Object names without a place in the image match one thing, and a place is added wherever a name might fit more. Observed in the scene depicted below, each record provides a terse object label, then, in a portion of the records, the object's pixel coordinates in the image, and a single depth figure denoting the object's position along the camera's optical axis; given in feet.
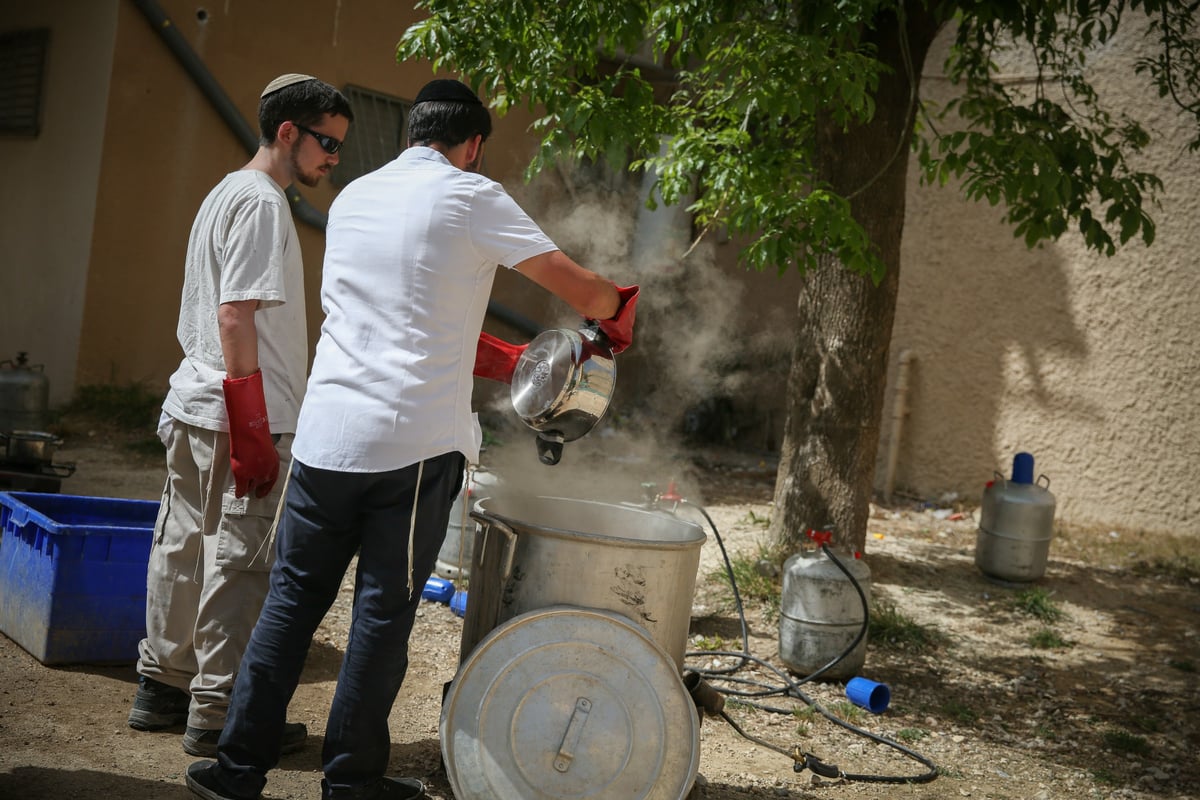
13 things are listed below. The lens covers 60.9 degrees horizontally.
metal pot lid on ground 8.59
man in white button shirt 8.15
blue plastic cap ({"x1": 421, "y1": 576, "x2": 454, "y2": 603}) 16.46
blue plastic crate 11.50
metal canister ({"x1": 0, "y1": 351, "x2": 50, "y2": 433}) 21.95
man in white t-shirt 9.32
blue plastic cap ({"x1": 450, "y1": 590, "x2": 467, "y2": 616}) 15.89
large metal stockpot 9.07
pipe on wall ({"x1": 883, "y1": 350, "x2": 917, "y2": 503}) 29.09
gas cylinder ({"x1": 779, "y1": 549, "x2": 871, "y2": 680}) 14.57
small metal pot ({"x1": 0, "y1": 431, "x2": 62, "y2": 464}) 16.03
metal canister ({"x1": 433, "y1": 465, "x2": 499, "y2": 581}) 17.35
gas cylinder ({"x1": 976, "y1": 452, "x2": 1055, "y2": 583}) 21.01
